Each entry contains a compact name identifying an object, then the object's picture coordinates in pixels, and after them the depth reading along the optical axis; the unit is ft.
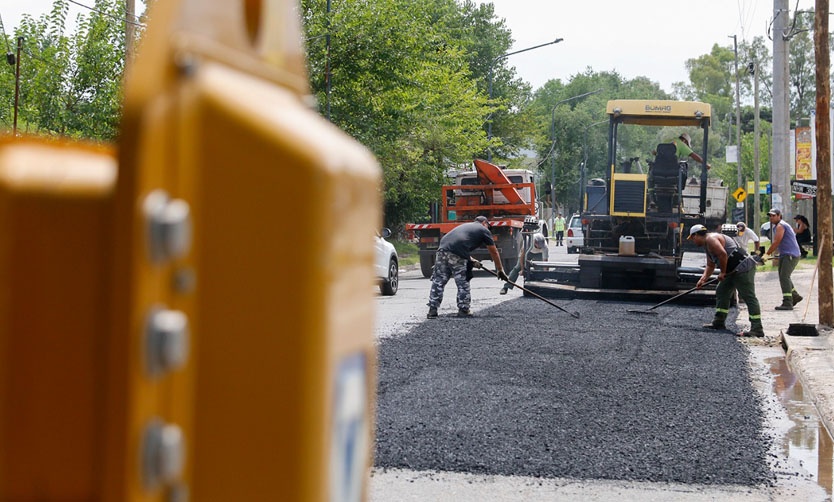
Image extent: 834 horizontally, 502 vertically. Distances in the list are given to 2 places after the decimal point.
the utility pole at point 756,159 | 144.04
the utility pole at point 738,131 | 168.76
